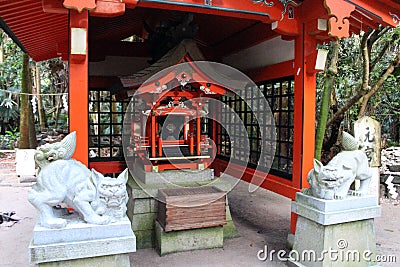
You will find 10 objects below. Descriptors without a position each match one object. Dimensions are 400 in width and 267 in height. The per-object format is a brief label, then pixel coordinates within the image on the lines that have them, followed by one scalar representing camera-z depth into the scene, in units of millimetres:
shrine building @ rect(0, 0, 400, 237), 3588
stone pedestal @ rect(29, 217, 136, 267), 2740
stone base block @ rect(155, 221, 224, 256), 4383
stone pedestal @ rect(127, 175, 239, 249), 4652
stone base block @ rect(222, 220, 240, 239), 4996
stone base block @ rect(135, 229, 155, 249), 4645
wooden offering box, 4293
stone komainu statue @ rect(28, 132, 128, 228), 2887
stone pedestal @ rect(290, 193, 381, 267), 3568
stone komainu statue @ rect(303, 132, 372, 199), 3566
